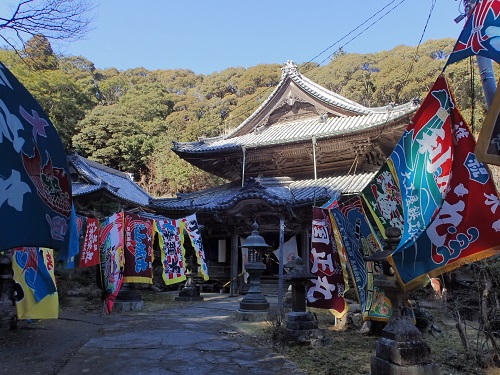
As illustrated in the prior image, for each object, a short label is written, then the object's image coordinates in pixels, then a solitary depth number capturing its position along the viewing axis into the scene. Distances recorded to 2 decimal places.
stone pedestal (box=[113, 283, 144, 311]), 10.11
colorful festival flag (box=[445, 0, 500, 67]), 2.68
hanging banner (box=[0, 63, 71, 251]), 2.04
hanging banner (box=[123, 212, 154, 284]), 9.75
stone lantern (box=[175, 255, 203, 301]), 12.53
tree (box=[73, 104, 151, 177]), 36.44
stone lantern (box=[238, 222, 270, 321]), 8.55
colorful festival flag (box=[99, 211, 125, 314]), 8.92
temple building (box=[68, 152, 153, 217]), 21.09
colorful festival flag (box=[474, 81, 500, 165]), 2.41
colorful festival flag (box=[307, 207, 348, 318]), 6.57
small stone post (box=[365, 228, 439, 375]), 3.76
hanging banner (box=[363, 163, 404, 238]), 4.41
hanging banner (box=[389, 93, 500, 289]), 3.20
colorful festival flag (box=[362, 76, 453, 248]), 3.49
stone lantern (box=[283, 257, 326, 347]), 5.91
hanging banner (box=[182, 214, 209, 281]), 12.02
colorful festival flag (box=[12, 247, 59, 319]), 5.90
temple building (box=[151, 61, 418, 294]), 13.12
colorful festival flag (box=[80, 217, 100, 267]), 8.95
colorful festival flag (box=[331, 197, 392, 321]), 5.74
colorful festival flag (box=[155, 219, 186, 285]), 11.29
